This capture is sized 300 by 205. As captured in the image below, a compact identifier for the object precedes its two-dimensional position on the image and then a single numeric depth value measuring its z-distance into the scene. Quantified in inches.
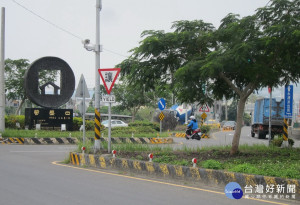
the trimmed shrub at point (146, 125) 1482.0
